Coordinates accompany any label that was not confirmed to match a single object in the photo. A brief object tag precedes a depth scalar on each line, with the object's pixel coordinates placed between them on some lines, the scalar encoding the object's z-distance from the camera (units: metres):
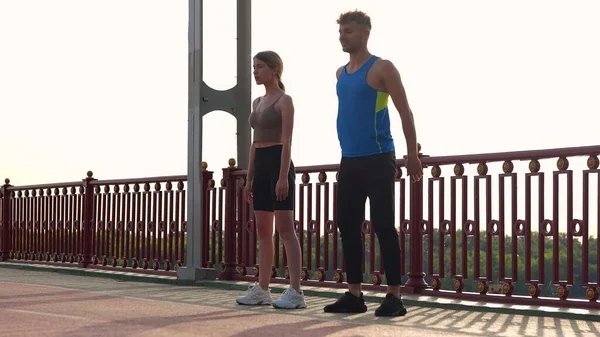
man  6.72
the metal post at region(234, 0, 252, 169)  11.44
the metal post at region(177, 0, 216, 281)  11.09
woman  7.34
